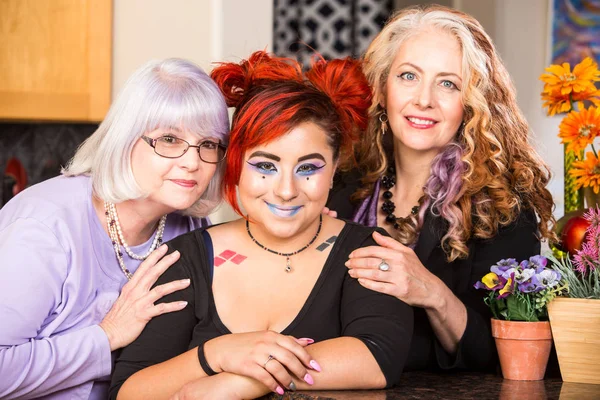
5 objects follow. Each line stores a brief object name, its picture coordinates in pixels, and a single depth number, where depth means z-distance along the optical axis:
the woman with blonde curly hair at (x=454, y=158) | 2.07
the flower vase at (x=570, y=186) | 2.20
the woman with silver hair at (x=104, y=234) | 1.77
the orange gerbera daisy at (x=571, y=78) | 2.14
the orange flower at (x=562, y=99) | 2.17
